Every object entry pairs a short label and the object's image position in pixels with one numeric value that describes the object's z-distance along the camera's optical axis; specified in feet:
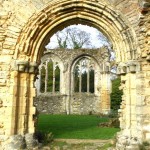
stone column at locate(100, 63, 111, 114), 72.38
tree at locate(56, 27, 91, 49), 98.07
